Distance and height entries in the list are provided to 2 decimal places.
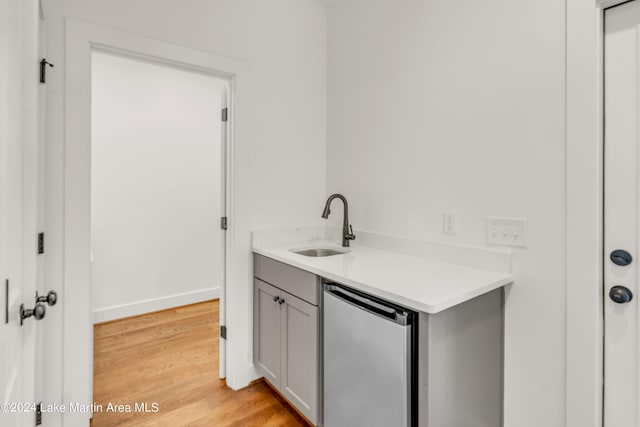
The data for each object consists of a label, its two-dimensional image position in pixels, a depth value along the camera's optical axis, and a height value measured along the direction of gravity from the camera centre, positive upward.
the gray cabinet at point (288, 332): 1.66 -0.68
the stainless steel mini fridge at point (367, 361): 1.18 -0.59
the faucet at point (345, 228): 2.18 -0.11
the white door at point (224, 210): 2.17 +0.00
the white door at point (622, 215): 1.19 -0.01
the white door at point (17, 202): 0.73 +0.02
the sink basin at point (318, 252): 2.20 -0.27
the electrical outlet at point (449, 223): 1.70 -0.06
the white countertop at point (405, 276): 1.18 -0.28
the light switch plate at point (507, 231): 1.44 -0.08
